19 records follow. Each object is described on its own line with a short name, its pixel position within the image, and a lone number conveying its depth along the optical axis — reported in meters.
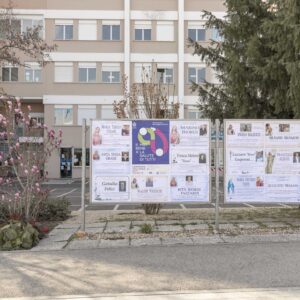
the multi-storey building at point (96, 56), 45.91
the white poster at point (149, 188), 10.88
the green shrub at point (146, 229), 10.54
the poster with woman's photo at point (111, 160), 10.80
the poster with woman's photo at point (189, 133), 10.91
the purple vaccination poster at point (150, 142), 10.84
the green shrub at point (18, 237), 9.35
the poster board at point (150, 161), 10.81
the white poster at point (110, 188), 10.81
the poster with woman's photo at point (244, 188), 10.98
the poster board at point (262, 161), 10.97
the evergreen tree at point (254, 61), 11.86
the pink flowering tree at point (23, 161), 11.47
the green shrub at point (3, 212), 12.03
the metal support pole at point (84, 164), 10.60
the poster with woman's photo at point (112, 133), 10.80
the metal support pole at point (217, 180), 10.84
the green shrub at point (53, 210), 13.24
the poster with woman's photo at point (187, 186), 10.92
